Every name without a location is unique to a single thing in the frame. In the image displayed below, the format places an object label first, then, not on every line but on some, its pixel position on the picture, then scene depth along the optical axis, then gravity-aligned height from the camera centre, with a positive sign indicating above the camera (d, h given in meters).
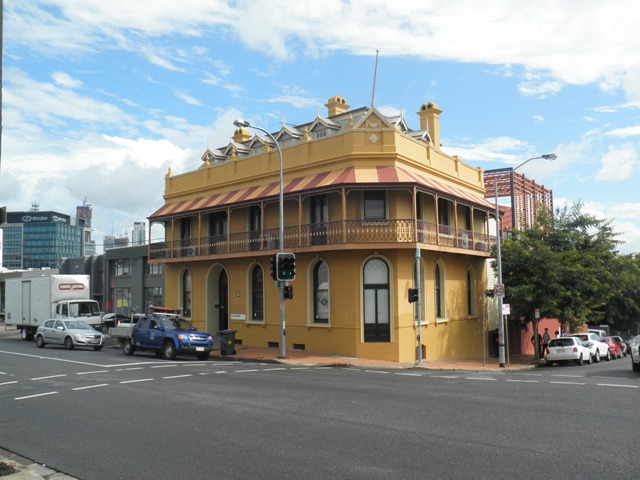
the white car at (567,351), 26.61 -3.02
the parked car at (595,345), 28.47 -3.03
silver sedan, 27.77 -2.02
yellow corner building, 24.16 +2.00
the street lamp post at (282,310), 22.83 -0.84
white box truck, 33.59 -0.57
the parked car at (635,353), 19.08 -2.29
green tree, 27.47 +0.60
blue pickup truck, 22.75 -1.86
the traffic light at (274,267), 22.31 +0.79
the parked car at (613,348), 32.33 -3.61
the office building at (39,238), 172.25 +15.77
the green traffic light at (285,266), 22.19 +0.81
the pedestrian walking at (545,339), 32.59 -3.03
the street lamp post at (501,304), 24.34 -0.81
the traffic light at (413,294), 21.91 -0.30
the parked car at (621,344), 35.75 -3.77
